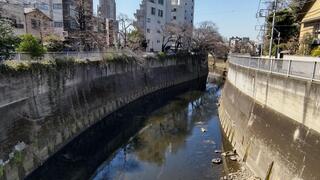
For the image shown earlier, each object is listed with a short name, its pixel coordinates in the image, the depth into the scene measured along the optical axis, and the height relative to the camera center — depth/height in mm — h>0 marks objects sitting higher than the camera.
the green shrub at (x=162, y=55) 30048 +632
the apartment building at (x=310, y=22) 18391 +3633
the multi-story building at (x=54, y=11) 31965 +7014
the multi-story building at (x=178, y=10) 47528 +11402
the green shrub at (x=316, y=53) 13716 +576
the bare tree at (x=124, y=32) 28399 +3766
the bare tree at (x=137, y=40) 30538 +2934
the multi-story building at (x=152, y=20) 36322 +6910
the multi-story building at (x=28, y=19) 23336 +4524
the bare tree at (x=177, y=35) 35206 +4237
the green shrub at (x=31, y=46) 11532 +610
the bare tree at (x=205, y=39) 40630 +4050
